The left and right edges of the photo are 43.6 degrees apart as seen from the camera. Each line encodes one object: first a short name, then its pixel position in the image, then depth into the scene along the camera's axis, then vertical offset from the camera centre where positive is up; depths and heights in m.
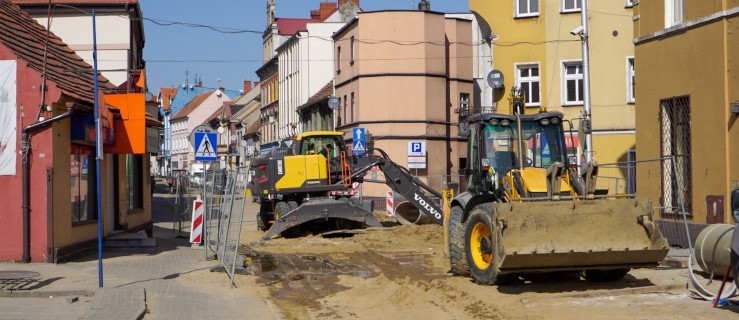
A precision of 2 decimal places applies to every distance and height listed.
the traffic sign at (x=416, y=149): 35.72 +0.62
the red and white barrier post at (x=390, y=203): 32.00 -1.32
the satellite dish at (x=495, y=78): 28.48 +2.66
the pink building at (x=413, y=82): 41.38 +3.79
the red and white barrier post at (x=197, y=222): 19.53 -1.17
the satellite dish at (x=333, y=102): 43.59 +3.04
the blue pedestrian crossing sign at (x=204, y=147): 21.19 +0.48
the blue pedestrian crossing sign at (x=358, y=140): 33.97 +0.96
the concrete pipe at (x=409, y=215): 26.86 -1.44
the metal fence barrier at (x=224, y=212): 16.38 -0.85
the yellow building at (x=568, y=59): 29.88 +3.43
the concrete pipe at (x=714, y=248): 13.66 -1.32
